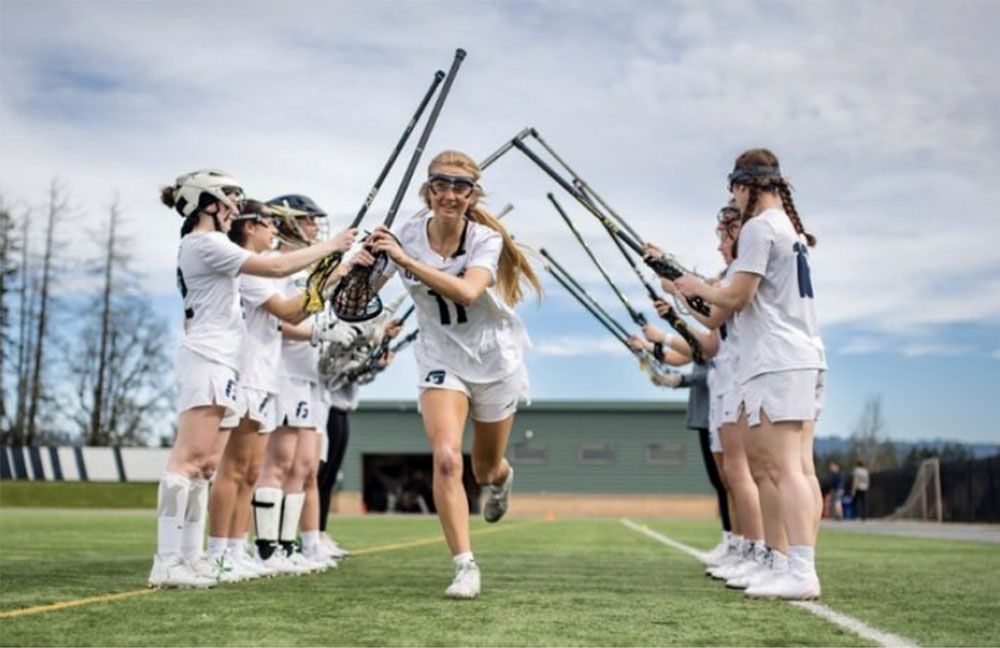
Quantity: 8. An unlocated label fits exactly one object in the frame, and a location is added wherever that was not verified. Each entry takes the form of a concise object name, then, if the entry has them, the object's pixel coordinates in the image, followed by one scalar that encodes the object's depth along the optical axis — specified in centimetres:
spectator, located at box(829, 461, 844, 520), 4048
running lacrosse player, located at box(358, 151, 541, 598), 639
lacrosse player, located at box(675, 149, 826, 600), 639
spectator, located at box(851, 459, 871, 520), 3828
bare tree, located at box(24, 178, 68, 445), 5281
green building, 5103
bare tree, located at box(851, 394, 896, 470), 7056
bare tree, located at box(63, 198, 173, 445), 5188
